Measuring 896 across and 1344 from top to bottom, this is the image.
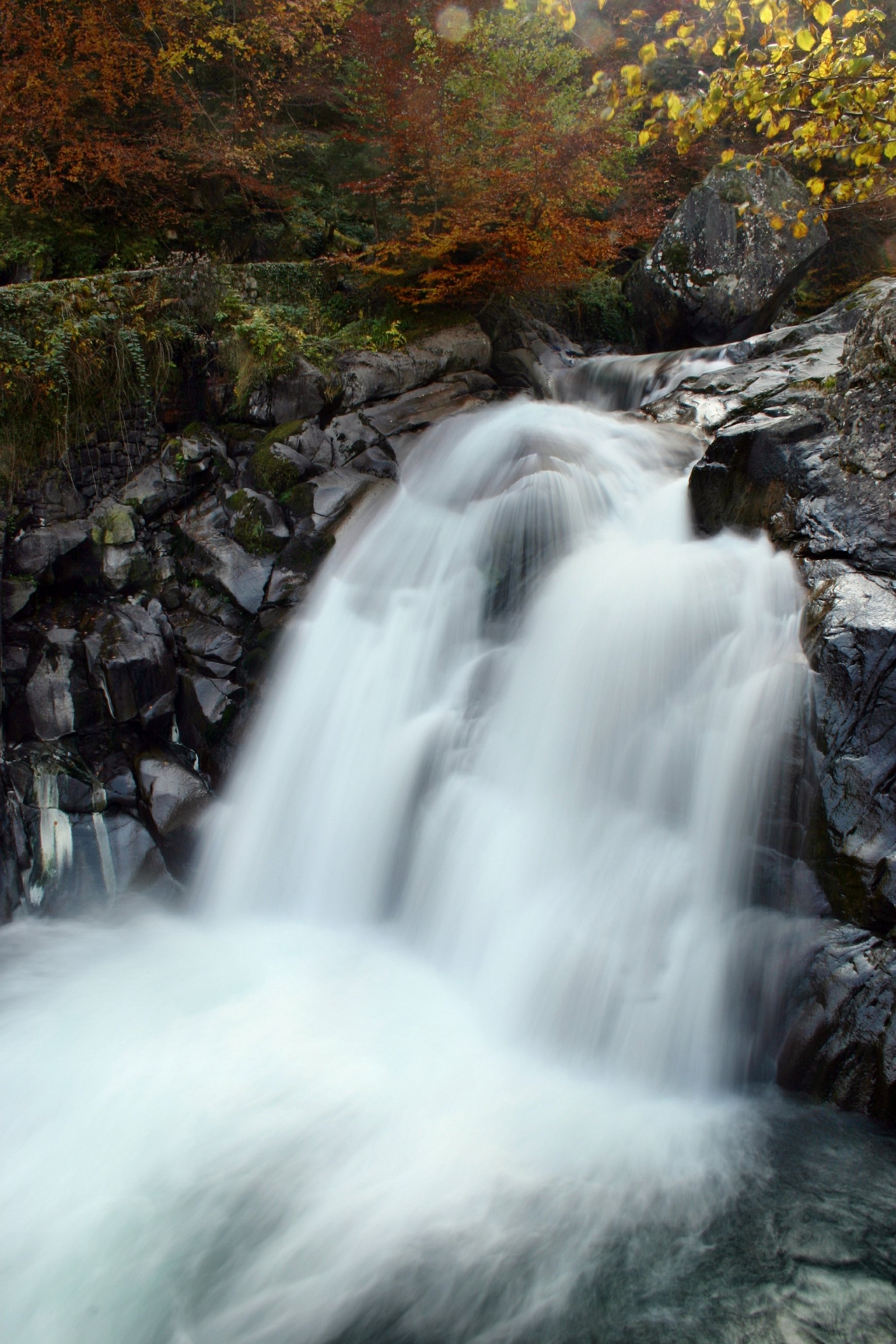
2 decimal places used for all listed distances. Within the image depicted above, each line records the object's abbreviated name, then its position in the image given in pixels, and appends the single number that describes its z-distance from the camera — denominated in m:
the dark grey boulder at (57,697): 6.94
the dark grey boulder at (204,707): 7.36
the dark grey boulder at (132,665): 7.16
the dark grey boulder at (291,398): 8.68
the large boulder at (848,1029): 4.16
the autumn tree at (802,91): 4.33
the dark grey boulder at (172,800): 6.95
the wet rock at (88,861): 6.68
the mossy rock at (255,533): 7.87
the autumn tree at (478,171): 9.98
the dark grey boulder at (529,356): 11.16
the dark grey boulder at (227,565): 7.69
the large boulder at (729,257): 11.51
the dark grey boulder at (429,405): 9.07
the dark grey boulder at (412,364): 9.24
